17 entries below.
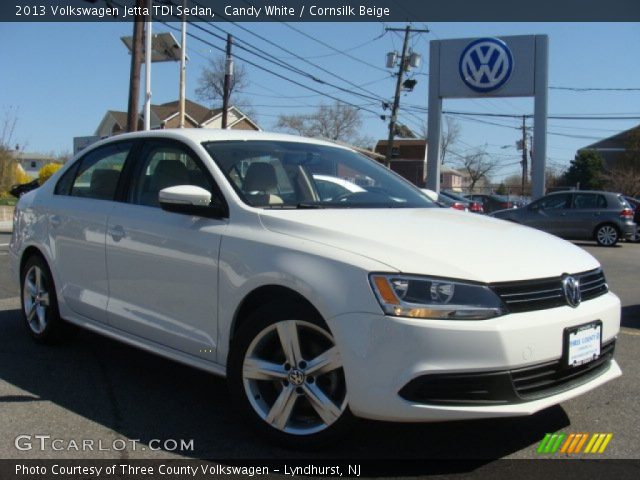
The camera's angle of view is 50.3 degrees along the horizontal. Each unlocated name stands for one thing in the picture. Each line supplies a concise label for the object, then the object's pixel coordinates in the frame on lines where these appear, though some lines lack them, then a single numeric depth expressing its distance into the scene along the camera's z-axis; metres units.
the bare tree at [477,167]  89.06
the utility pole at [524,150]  66.69
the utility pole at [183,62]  21.43
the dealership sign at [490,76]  21.02
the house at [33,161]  99.62
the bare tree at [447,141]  77.75
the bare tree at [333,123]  70.75
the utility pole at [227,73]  25.37
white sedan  2.98
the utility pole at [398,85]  37.91
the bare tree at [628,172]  47.91
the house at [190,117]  45.28
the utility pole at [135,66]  19.09
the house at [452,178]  97.13
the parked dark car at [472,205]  21.86
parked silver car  17.83
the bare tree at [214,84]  50.91
